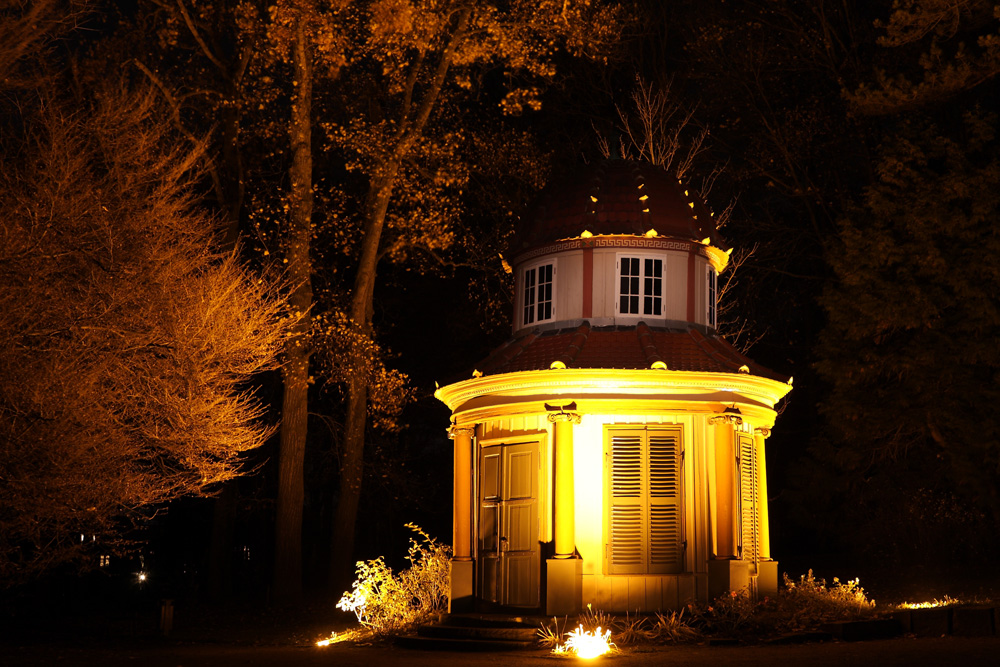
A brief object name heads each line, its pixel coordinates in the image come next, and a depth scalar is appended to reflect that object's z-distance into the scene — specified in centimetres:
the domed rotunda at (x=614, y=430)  1720
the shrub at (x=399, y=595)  1852
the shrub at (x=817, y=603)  1648
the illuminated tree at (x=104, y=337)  1577
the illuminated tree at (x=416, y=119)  2444
